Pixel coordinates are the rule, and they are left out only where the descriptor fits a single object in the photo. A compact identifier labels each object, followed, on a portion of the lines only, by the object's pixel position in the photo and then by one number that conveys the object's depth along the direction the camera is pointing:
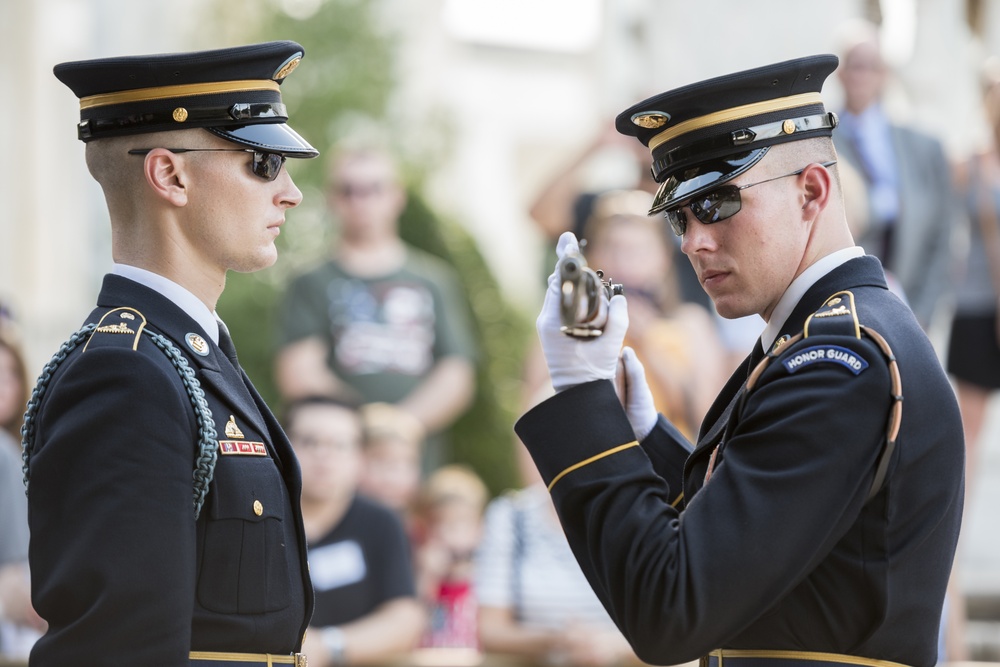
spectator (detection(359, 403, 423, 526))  13.99
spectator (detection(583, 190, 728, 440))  12.66
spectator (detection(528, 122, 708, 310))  15.19
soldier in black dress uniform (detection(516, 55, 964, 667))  5.56
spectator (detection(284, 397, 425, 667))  11.87
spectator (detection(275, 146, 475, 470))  14.77
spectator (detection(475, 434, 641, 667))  11.70
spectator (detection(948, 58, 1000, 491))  13.41
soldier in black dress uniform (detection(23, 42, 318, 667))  5.41
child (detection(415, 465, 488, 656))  14.02
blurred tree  31.89
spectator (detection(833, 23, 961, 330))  13.52
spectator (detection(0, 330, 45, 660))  12.38
